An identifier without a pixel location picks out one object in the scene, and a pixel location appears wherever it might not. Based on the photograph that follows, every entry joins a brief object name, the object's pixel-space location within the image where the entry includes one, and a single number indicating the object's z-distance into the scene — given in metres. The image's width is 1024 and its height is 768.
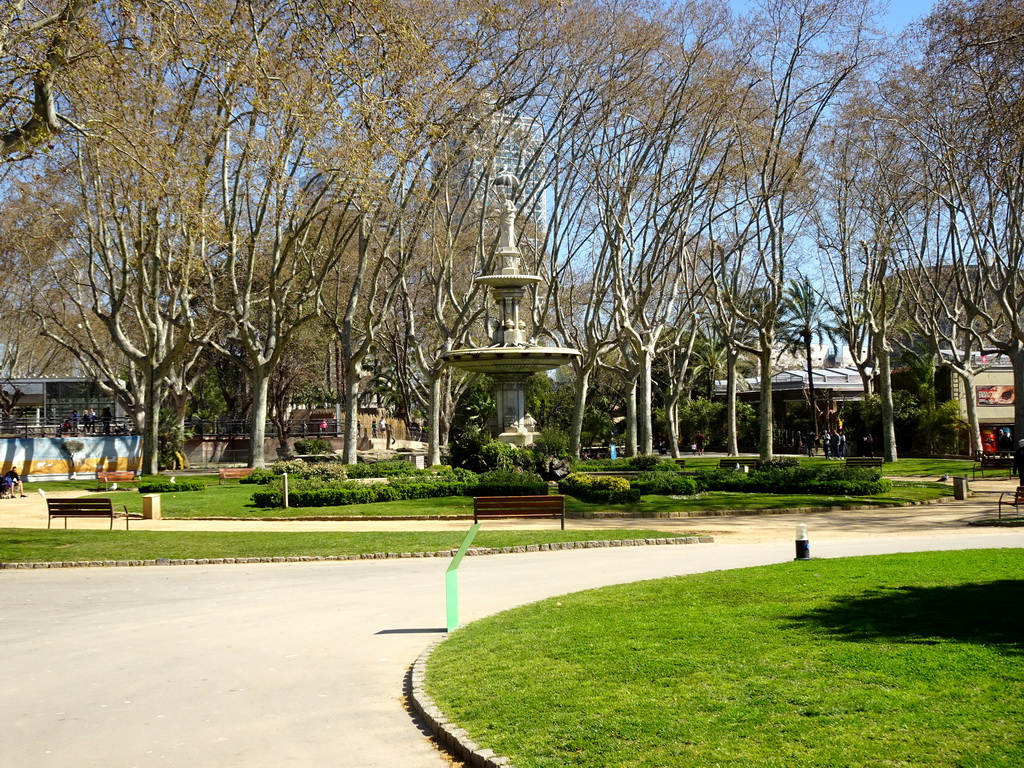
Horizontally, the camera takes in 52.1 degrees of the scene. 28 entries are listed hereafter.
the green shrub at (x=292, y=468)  31.68
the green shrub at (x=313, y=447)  48.94
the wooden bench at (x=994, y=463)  34.16
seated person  33.40
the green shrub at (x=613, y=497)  25.34
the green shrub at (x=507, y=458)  29.41
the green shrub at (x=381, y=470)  31.28
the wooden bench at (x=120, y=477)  34.84
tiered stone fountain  30.77
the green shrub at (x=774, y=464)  31.64
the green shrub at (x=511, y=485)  25.52
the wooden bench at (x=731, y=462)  37.80
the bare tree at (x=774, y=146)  33.47
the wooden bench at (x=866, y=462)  35.16
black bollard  14.52
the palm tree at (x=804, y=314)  59.59
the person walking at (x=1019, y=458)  23.37
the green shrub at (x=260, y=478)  32.94
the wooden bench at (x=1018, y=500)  21.00
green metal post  10.53
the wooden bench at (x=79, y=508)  21.83
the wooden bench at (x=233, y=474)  35.10
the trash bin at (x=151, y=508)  24.31
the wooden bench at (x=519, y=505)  20.20
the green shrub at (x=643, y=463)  34.28
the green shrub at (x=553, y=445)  30.66
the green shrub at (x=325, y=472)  30.03
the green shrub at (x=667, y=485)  27.72
